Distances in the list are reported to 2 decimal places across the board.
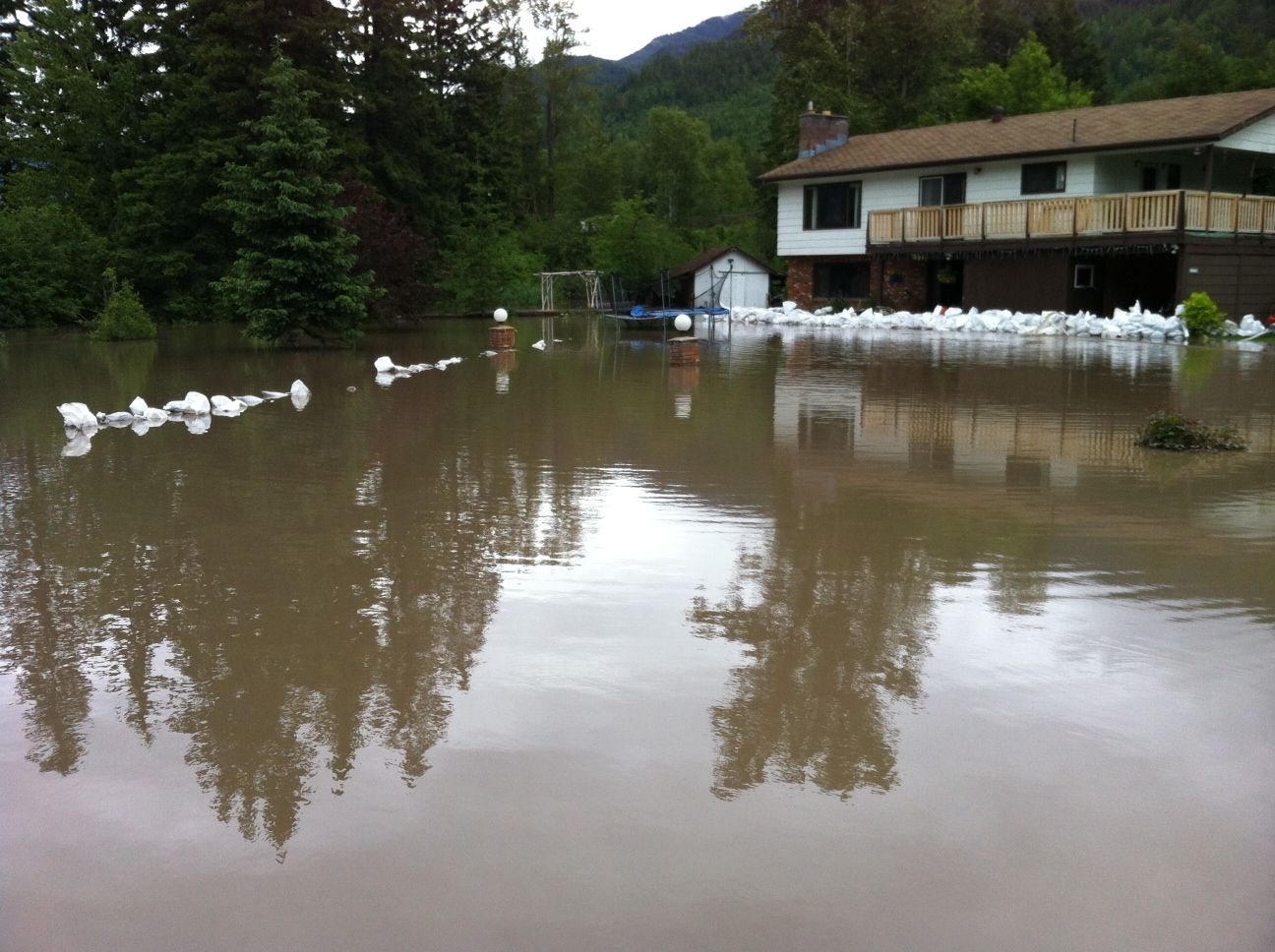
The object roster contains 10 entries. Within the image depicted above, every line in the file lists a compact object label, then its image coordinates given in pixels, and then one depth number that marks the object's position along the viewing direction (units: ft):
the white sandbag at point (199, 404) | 49.62
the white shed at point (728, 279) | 147.02
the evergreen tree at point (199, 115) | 113.29
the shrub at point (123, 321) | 104.94
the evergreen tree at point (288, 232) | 80.53
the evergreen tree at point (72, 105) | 135.33
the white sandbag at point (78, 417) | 45.93
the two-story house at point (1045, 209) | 98.68
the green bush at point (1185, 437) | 38.34
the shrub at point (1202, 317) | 88.99
